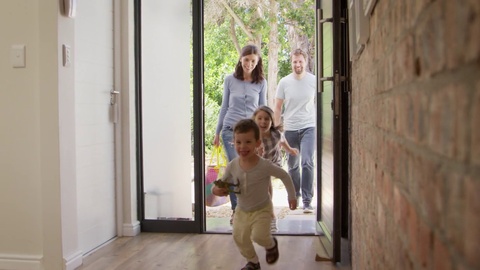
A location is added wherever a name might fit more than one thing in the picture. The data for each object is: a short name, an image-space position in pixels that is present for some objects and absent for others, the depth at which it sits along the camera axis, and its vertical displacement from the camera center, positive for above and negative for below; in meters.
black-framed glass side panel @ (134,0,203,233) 4.14 +0.09
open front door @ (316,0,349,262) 3.11 +0.06
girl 4.05 -0.05
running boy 3.04 -0.35
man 4.82 +0.15
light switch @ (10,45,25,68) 3.00 +0.43
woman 4.52 +0.32
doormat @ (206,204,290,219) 5.09 -0.79
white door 3.40 +0.06
